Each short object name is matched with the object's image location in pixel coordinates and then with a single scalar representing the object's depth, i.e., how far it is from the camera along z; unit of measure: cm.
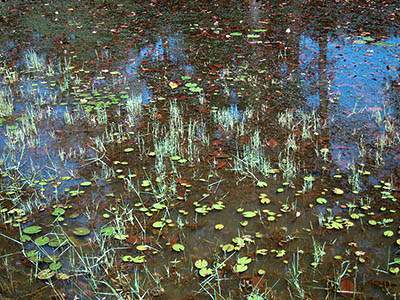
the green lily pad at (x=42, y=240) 372
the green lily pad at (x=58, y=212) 409
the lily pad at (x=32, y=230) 384
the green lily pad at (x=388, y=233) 365
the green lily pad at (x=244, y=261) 343
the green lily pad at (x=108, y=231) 379
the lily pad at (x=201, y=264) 342
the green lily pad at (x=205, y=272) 334
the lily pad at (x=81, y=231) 385
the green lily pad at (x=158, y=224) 390
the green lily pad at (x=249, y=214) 397
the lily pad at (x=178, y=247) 362
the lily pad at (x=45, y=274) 336
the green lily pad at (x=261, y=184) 439
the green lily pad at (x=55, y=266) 345
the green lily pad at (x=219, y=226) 386
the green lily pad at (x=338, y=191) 420
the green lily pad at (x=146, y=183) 445
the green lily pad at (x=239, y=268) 336
